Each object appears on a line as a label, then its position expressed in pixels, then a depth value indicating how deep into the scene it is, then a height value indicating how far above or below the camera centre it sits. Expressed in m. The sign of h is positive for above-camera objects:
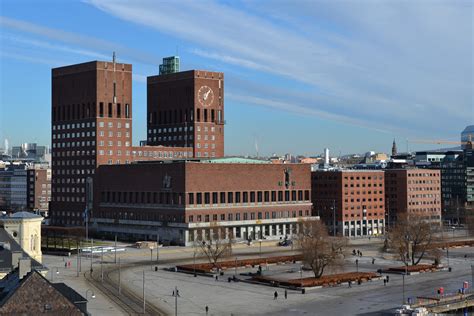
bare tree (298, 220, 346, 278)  123.81 -10.27
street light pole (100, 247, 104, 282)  127.21 -13.87
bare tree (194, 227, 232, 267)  139.62 -11.27
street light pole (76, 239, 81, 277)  134.00 -13.66
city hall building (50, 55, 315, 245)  184.62 -2.64
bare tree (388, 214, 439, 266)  141.75 -9.42
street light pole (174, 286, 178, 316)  91.80 -14.78
